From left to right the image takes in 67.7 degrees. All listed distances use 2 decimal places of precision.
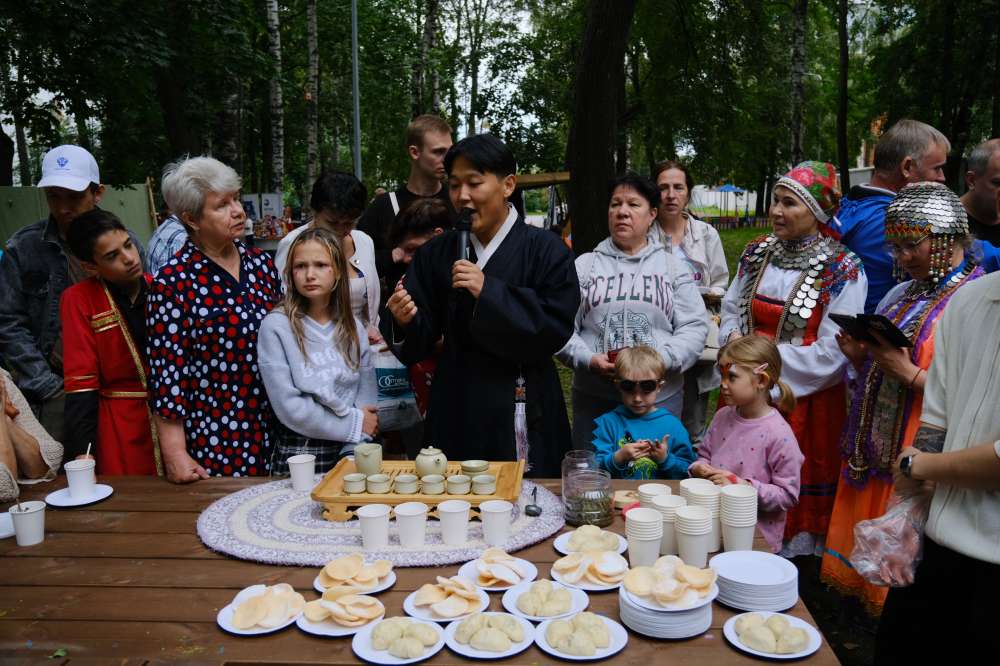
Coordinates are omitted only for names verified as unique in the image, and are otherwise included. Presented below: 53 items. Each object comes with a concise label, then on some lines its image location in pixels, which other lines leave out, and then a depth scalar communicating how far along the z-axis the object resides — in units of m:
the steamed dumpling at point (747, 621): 1.51
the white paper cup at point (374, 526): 1.87
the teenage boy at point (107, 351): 2.67
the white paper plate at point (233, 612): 1.53
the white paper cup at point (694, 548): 1.78
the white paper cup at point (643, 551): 1.77
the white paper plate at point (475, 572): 1.71
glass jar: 2.04
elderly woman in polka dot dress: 2.51
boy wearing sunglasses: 2.68
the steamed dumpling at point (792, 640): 1.44
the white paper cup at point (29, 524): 1.98
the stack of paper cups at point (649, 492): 1.98
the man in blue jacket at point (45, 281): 3.14
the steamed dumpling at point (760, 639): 1.44
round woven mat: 1.86
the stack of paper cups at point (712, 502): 1.89
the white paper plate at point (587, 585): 1.70
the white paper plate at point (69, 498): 2.26
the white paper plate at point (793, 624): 1.44
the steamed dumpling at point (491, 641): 1.45
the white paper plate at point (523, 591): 1.61
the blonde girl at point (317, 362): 2.51
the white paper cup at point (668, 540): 1.88
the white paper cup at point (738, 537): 1.84
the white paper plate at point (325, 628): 1.53
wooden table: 1.48
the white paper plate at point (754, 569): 1.62
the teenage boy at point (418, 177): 3.83
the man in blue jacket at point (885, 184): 3.09
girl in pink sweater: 2.51
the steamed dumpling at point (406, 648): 1.44
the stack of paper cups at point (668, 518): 1.87
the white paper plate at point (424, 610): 1.58
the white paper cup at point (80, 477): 2.26
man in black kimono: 2.45
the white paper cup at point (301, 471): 2.31
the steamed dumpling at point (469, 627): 1.50
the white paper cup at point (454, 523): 1.90
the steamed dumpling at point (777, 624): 1.47
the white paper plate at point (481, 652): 1.45
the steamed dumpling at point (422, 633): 1.48
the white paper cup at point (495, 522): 1.89
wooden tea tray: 2.05
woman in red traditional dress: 2.91
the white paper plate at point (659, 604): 1.49
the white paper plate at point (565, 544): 1.89
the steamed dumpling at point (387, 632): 1.47
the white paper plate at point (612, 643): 1.44
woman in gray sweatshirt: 3.17
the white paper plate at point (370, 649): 1.44
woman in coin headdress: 2.34
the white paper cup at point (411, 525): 1.89
